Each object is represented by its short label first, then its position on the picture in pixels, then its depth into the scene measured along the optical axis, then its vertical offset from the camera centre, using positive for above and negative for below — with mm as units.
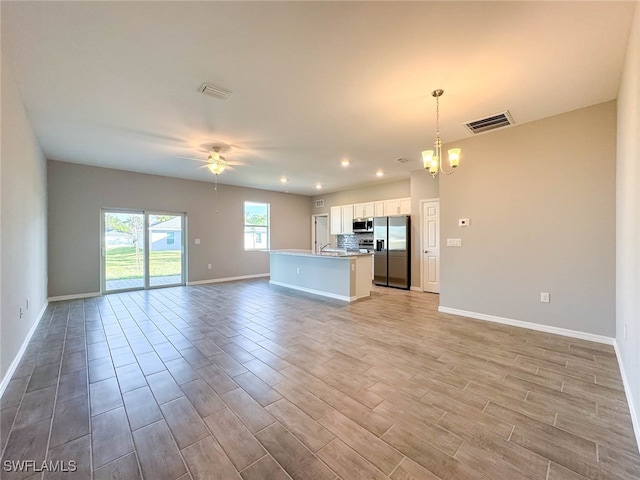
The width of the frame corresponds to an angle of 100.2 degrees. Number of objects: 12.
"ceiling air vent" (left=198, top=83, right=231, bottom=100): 2694 +1535
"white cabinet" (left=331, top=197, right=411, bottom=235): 7039 +782
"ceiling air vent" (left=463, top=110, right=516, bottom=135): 3369 +1533
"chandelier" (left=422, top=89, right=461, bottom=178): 3008 +906
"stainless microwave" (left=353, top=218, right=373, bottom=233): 7738 +392
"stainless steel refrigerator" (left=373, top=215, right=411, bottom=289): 6500 -337
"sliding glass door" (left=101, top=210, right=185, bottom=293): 6047 -266
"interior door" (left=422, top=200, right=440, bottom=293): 6062 -187
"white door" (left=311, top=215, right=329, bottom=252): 9531 +230
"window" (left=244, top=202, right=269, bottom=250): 8289 +403
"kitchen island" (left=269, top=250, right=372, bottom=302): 5301 -758
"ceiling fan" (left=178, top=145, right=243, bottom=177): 4559 +1351
